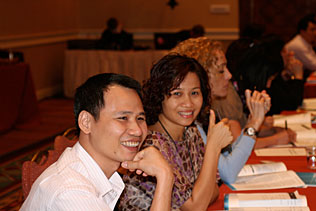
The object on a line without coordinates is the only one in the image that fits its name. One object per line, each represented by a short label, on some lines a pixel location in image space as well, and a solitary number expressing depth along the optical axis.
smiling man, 1.47
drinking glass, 2.39
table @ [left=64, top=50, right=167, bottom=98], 7.62
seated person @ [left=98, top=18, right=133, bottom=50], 7.99
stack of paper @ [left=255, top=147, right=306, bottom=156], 2.67
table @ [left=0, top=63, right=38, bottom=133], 5.60
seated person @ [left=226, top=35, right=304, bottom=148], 3.13
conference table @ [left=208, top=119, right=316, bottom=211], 2.01
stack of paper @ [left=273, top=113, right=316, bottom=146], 2.91
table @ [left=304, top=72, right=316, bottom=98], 4.87
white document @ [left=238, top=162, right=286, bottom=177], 2.37
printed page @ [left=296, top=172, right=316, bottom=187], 2.17
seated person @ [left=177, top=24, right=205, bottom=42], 6.71
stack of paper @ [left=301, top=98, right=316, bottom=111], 3.92
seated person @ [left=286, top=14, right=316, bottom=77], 6.37
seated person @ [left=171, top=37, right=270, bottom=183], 2.66
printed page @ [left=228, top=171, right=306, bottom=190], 2.16
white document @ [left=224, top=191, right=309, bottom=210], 1.88
